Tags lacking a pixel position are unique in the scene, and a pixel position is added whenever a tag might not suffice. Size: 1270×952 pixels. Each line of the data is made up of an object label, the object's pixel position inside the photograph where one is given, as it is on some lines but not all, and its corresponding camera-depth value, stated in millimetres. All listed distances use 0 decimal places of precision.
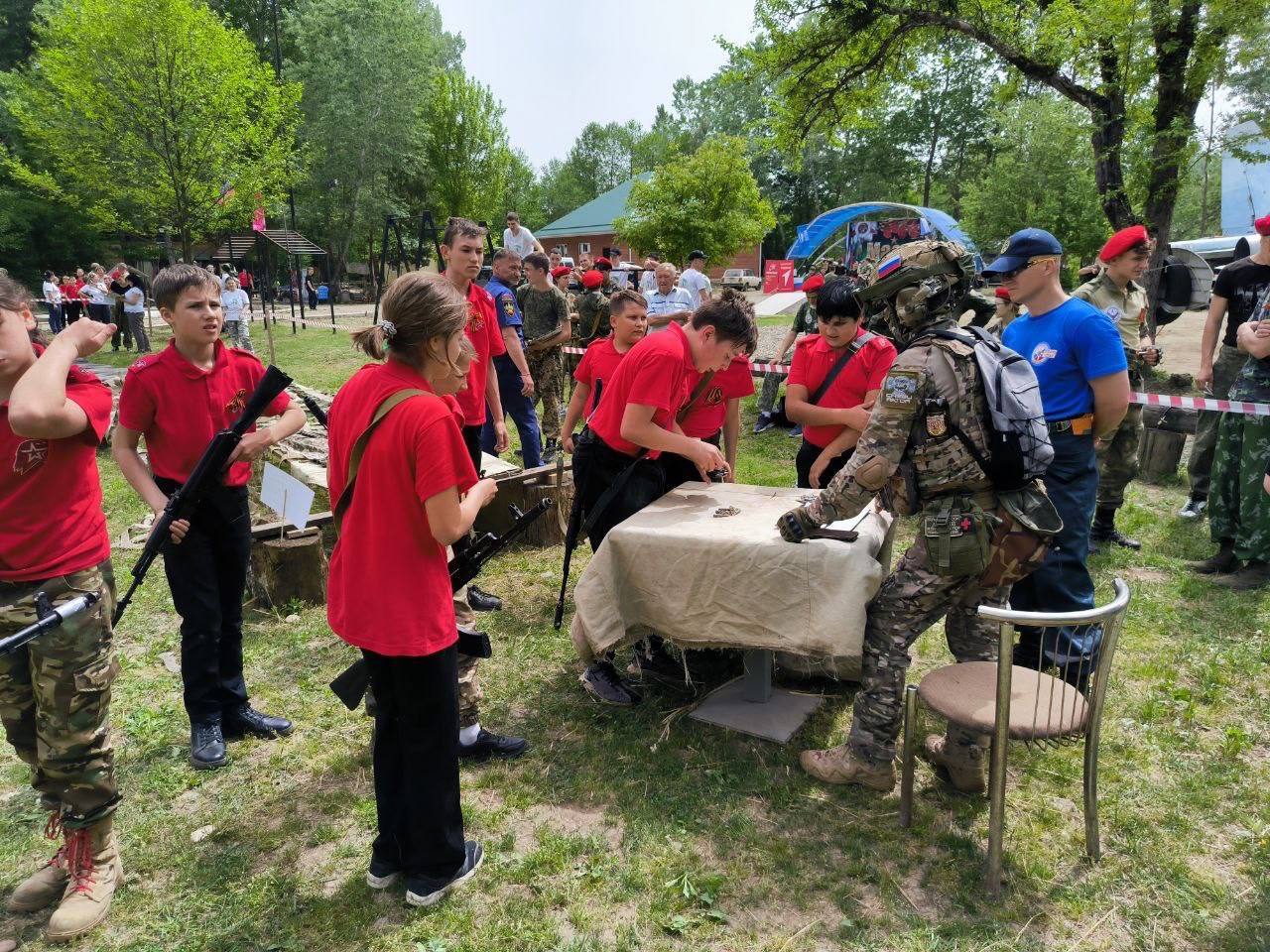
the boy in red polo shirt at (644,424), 3445
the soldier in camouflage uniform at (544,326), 7969
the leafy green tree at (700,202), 20469
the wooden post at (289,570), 4984
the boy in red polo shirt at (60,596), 2357
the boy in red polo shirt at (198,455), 3160
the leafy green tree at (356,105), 34375
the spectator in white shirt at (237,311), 16922
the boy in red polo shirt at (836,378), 4352
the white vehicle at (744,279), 31631
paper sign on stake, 4371
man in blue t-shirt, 3504
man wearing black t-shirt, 5676
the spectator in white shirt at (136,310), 17672
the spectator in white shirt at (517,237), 12992
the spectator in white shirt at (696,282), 11734
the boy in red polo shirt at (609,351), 4949
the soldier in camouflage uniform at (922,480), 2740
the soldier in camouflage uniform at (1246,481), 5016
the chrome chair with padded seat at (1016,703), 2373
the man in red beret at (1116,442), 6016
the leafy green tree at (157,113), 18281
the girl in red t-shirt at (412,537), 2238
